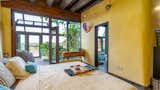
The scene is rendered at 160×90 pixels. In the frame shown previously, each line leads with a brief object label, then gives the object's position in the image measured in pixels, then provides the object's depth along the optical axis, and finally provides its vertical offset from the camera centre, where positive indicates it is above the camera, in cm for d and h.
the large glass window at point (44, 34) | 326 +47
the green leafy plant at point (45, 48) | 368 -21
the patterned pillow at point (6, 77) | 89 -43
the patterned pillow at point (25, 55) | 280 -43
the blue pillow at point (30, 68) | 132 -43
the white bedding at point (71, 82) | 92 -53
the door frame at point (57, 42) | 332 +8
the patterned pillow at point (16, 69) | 120 -41
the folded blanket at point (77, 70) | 130 -48
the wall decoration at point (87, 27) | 334 +76
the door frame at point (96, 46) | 310 -12
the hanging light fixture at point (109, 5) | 251 +130
